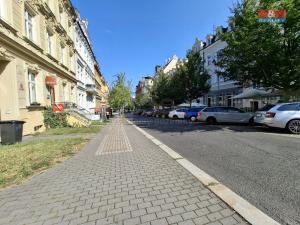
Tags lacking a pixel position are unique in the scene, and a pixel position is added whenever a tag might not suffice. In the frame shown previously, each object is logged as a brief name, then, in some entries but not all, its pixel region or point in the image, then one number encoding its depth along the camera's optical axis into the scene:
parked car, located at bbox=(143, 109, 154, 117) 31.70
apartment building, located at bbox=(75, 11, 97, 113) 20.63
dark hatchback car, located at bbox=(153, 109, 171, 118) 25.18
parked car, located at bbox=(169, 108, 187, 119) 21.34
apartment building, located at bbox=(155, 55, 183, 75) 51.20
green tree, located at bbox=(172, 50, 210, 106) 23.93
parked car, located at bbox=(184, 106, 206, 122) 19.41
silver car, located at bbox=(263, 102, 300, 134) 7.72
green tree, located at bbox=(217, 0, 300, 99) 9.17
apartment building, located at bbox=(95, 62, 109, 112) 22.32
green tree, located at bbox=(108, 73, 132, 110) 37.98
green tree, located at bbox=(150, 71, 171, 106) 30.84
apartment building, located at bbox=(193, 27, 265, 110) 22.16
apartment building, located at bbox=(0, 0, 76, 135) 7.96
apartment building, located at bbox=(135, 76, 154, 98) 82.33
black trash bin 6.84
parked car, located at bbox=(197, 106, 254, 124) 12.61
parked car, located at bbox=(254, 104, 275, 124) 8.96
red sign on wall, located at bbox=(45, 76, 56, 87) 11.42
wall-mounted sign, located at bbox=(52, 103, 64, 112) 11.31
